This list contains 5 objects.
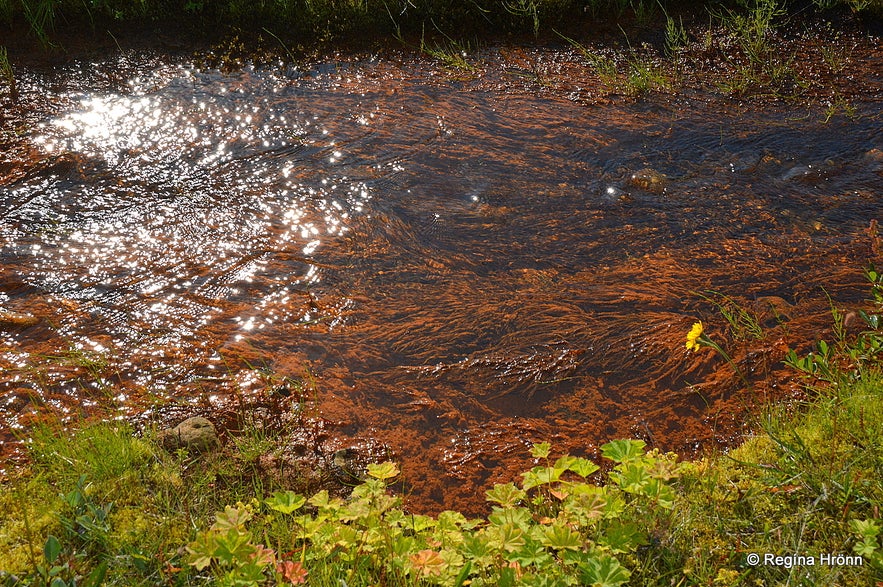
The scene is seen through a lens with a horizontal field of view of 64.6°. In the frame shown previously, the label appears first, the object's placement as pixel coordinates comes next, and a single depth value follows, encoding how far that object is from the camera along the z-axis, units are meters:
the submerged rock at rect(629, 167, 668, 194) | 4.45
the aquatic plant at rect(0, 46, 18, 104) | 5.50
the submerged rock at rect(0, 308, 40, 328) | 3.49
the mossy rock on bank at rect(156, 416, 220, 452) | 2.92
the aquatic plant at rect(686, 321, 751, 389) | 2.76
